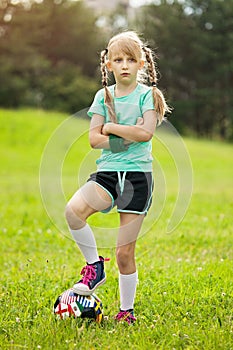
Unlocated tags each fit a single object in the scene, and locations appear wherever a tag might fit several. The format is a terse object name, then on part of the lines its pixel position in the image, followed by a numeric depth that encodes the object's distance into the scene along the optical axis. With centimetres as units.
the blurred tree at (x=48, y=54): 8119
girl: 844
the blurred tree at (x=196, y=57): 8675
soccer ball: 867
